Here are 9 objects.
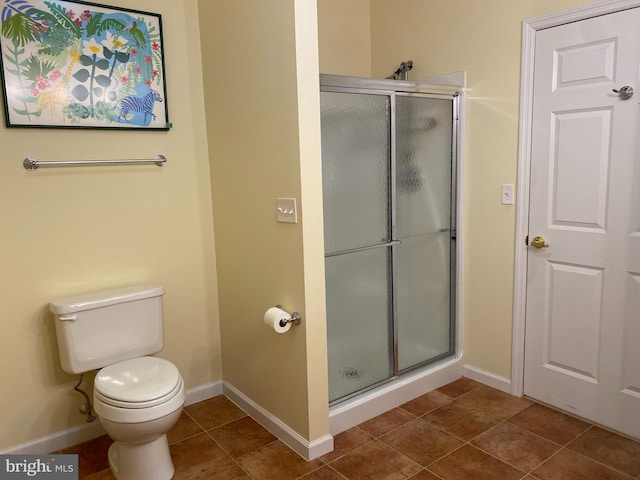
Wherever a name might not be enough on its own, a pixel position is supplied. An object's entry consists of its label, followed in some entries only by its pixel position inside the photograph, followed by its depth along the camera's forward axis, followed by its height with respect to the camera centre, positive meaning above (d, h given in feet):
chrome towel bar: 6.98 +0.34
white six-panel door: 7.11 -0.84
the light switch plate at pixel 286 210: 6.78 -0.47
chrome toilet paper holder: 6.95 -2.09
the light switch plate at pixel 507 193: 8.55 -0.40
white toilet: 6.27 -2.74
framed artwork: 6.80 +1.81
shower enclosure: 7.80 -0.94
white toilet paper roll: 6.94 -2.06
